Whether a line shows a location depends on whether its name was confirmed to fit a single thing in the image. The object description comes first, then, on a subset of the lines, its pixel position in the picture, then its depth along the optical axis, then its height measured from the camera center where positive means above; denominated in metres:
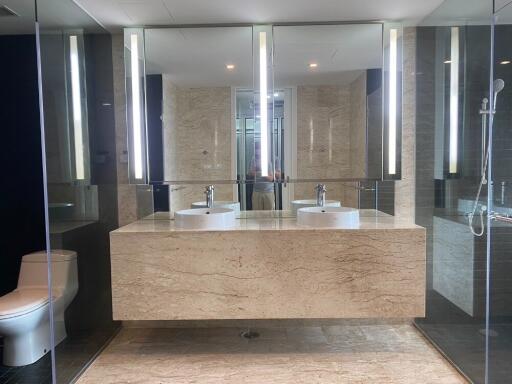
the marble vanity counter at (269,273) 2.34 -0.68
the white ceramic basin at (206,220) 2.41 -0.35
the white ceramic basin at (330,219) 2.40 -0.35
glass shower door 2.16 -0.32
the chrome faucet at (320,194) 2.81 -0.22
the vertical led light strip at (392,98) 2.73 +0.50
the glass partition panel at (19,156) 2.89 +0.13
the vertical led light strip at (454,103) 2.41 +0.40
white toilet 2.19 -0.86
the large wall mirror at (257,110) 2.74 +0.44
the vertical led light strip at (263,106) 2.73 +0.46
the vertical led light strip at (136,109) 2.76 +0.46
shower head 2.20 +0.46
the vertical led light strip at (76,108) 2.31 +0.40
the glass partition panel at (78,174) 2.08 -0.02
